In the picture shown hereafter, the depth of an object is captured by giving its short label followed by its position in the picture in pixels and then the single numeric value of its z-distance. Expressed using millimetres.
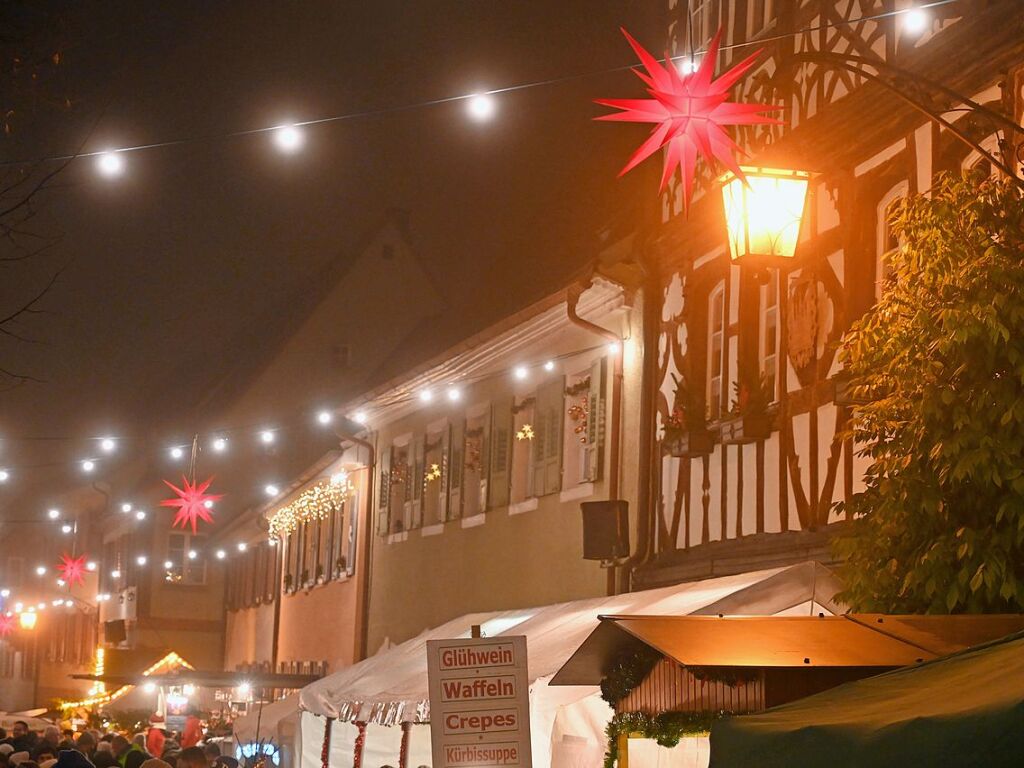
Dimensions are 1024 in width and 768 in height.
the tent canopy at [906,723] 3820
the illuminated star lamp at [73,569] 39128
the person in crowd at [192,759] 11000
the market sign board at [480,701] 8273
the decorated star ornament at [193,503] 21891
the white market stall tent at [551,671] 9844
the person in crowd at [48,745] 17156
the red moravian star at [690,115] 7582
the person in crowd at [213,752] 17667
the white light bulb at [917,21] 10001
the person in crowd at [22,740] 18812
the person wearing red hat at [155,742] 20875
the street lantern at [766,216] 9000
